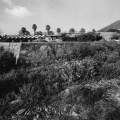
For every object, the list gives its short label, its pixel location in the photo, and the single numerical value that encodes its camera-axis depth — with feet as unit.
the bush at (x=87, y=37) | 101.94
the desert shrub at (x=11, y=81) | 26.40
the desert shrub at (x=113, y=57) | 39.29
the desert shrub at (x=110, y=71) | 30.68
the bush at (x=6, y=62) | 37.32
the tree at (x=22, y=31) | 219.00
